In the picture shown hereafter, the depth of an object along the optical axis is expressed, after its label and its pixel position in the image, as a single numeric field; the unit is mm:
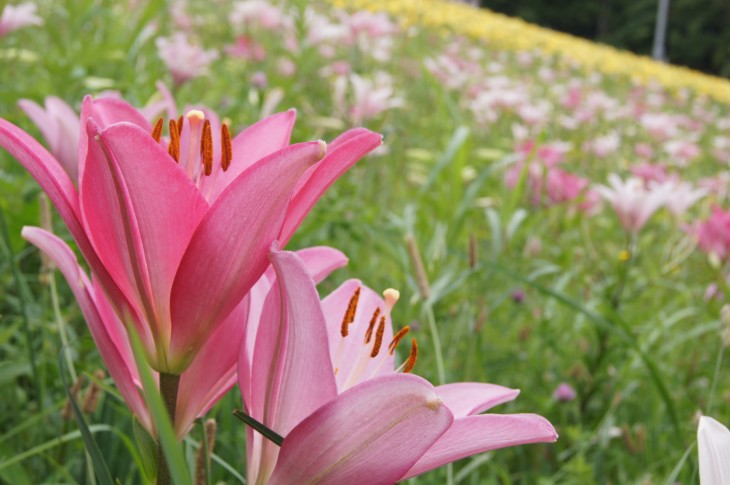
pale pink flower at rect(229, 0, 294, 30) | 2930
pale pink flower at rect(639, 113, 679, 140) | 3791
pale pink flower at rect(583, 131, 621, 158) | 3404
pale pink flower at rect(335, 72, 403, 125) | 1899
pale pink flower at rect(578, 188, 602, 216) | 1996
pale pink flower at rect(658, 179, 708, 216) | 2029
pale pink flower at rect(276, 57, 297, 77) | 2613
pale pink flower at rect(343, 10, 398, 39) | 2674
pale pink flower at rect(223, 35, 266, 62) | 2684
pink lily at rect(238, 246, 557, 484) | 343
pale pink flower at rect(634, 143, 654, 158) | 3633
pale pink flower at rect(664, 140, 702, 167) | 3346
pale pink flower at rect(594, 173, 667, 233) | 1612
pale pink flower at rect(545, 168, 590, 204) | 2092
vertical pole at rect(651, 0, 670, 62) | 21020
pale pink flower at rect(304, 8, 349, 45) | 2297
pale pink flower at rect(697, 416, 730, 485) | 336
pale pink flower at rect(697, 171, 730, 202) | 2869
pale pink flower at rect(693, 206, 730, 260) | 1729
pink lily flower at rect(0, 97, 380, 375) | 355
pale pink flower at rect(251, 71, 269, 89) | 2199
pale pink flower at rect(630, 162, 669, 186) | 2482
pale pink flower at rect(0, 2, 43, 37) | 1462
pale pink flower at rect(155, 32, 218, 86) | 1941
